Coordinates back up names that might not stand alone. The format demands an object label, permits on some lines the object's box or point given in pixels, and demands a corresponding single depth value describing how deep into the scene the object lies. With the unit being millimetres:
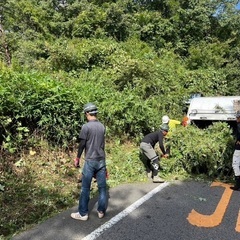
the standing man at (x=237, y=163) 5785
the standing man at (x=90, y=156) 4270
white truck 8055
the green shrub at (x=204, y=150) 6500
